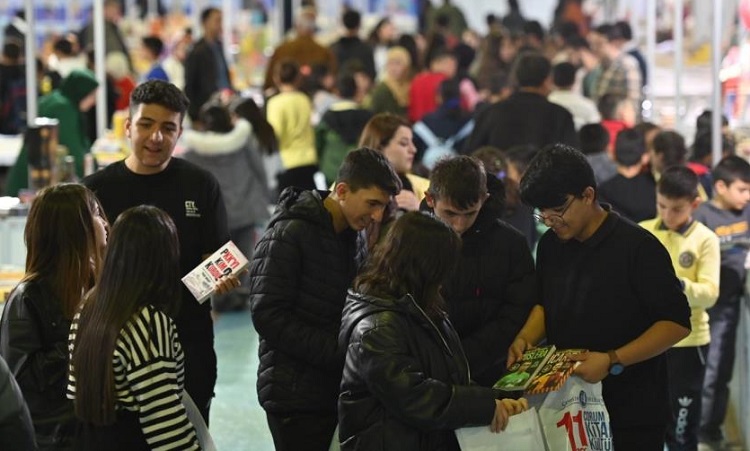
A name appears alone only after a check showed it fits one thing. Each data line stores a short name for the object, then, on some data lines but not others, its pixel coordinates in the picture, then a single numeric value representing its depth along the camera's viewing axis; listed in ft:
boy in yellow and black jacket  33.98
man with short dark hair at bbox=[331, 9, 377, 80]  90.54
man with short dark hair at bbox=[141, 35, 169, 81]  88.16
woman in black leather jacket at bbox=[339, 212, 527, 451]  21.42
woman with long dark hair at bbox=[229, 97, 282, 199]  58.83
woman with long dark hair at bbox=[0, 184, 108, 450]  22.66
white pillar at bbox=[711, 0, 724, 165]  42.54
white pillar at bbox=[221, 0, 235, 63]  98.56
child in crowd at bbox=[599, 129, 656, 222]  41.69
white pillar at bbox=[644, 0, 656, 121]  64.53
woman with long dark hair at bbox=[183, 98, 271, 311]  56.48
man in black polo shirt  24.09
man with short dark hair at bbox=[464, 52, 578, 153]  51.16
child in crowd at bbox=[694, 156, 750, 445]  37.00
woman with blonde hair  75.07
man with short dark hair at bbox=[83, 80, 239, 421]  27.58
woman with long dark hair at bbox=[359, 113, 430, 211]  35.15
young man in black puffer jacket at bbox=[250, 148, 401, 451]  25.00
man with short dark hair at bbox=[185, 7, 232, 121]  75.16
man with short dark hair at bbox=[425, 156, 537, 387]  25.62
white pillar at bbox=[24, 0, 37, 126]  50.77
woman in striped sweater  20.93
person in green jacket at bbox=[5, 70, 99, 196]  62.45
